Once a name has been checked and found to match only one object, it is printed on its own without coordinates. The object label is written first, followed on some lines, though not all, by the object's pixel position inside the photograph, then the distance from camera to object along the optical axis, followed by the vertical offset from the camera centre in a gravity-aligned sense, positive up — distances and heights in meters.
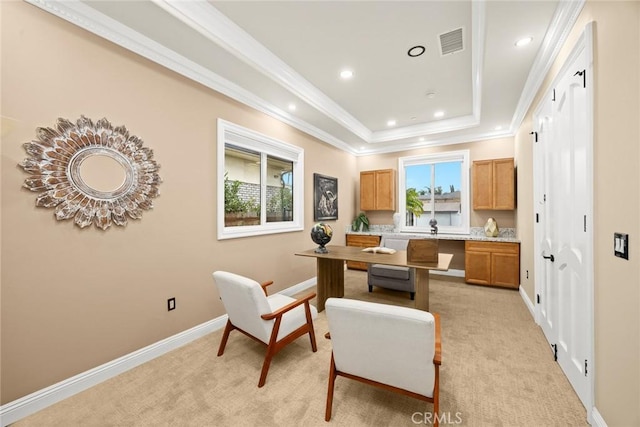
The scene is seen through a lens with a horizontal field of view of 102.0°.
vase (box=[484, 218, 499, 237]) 4.61 -0.28
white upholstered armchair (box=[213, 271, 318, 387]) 1.95 -0.86
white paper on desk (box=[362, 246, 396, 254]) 3.34 -0.50
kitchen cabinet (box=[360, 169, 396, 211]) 5.65 +0.51
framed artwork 4.70 +0.30
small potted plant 5.94 -0.24
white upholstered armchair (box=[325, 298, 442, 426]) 1.35 -0.75
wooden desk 2.78 -0.66
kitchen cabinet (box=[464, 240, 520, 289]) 4.09 -0.85
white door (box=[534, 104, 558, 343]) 2.42 -0.16
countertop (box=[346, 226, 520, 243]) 4.22 -0.44
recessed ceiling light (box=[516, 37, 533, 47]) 2.23 +1.50
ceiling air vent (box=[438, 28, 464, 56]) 2.41 +1.66
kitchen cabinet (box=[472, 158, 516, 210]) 4.39 +0.49
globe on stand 3.39 -0.29
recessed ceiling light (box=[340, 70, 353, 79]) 3.08 +1.68
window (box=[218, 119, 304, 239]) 3.11 +0.42
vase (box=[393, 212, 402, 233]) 5.55 -0.16
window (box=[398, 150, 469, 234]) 5.18 +0.44
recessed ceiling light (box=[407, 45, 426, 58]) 2.62 +1.68
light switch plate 1.25 -0.17
